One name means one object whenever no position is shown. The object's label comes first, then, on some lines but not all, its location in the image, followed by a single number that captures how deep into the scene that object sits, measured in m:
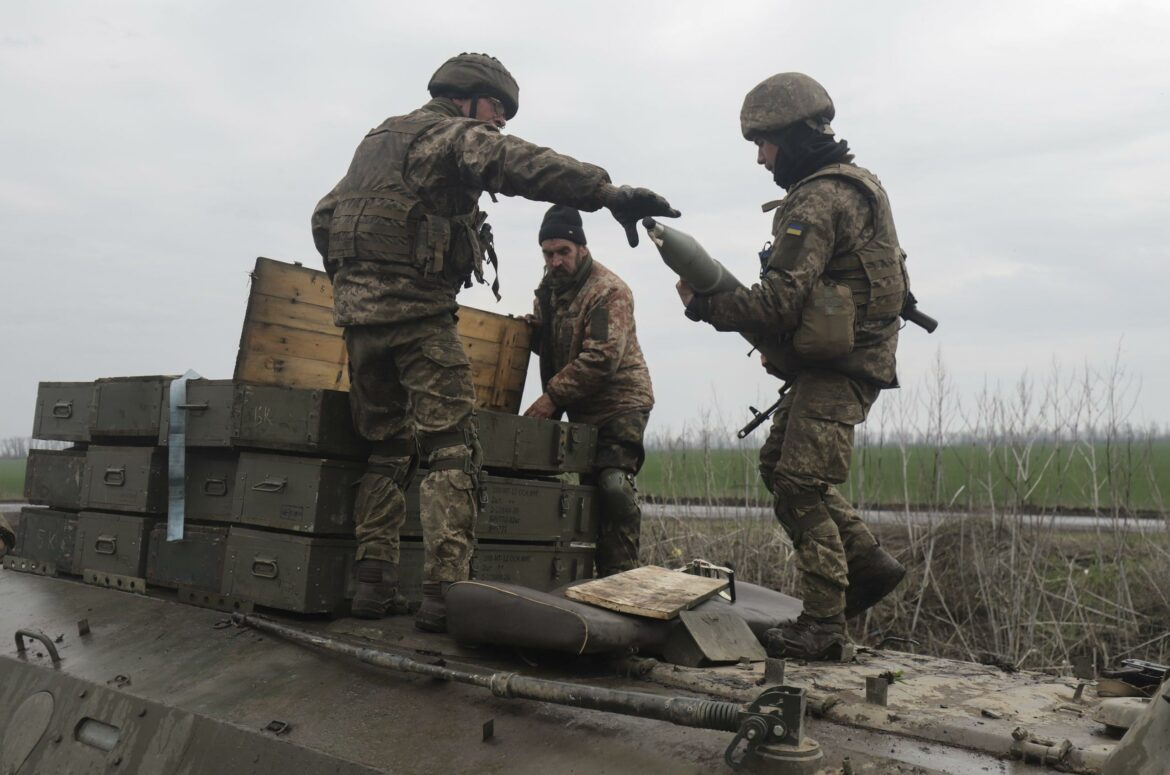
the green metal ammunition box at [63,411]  5.00
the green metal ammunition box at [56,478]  5.05
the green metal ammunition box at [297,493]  4.03
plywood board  3.40
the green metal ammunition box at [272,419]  4.07
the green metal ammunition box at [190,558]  4.29
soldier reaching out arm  3.84
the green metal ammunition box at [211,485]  4.31
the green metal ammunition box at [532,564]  4.70
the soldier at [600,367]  5.68
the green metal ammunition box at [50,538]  4.98
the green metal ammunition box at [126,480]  4.56
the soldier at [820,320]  3.92
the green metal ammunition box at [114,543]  4.55
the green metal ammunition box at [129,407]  4.58
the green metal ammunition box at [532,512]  4.65
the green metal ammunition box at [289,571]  3.96
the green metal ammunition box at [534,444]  4.79
